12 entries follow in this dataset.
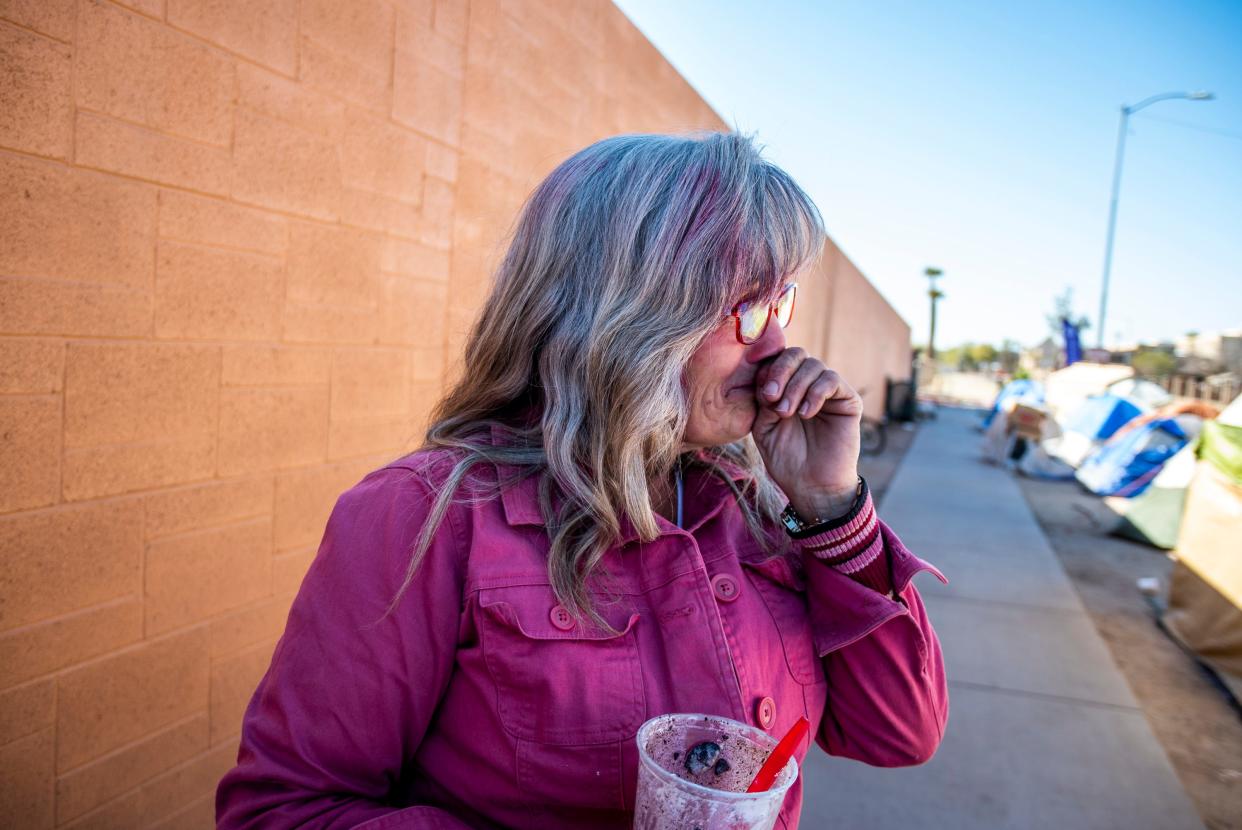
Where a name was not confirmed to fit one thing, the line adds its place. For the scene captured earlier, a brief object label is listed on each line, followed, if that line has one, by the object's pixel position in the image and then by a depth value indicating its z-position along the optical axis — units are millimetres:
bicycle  13523
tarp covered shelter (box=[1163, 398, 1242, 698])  4738
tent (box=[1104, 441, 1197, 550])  7750
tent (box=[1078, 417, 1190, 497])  10234
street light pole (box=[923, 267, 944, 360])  54062
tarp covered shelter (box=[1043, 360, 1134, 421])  16594
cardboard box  13242
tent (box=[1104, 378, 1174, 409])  14202
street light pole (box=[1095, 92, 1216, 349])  22672
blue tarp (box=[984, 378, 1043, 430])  17922
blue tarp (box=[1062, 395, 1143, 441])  12398
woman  1096
